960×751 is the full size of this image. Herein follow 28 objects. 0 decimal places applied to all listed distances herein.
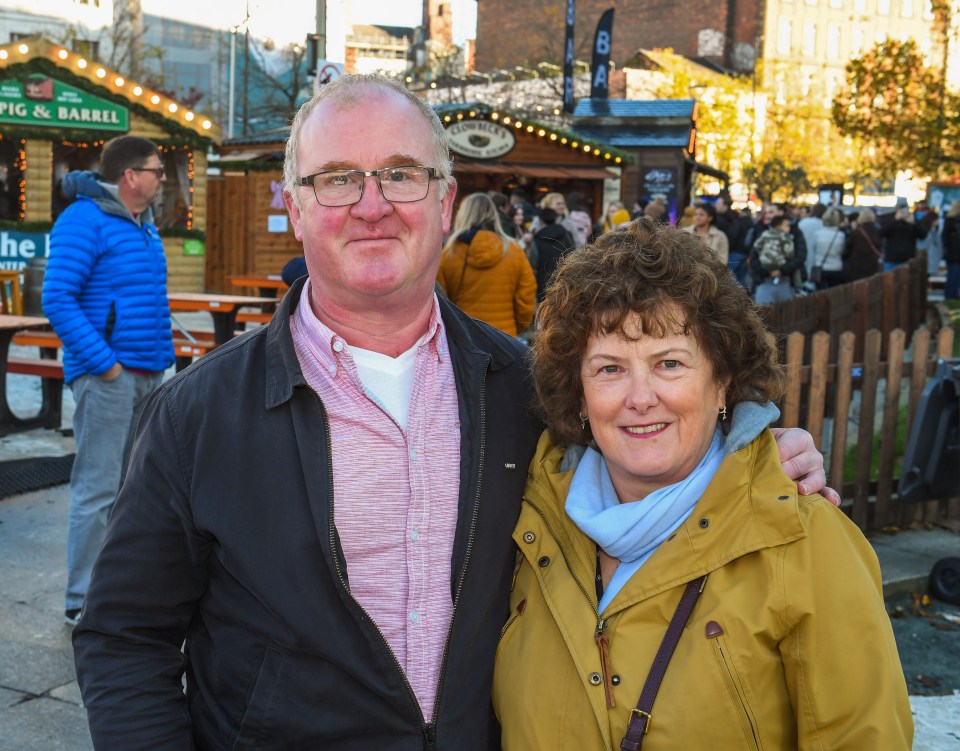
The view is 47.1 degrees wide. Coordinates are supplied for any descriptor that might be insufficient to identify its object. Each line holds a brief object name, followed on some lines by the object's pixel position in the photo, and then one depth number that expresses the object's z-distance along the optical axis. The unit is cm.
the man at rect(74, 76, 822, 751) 210
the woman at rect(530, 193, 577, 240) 1202
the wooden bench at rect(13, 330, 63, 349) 925
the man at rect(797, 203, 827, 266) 1803
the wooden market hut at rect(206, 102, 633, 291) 2033
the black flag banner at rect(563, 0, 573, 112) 3369
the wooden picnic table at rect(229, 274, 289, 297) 1403
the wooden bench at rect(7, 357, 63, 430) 768
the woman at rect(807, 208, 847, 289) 1620
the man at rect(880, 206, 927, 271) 1955
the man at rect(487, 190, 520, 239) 882
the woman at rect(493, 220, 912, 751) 200
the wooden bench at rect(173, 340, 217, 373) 977
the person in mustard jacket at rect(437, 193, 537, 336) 765
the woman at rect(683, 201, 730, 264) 1294
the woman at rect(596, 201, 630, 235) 1319
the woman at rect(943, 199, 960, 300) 2084
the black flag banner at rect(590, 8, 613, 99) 3259
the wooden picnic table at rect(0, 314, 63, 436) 702
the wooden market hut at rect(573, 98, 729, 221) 2830
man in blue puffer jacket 488
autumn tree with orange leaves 2422
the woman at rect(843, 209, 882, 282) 1678
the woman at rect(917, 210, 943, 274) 2483
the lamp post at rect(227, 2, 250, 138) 1139
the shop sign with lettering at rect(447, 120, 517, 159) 2295
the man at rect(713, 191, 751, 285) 1820
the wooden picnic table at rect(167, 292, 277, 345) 1009
